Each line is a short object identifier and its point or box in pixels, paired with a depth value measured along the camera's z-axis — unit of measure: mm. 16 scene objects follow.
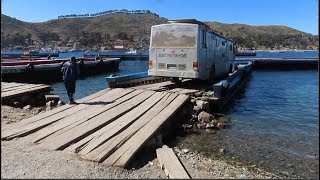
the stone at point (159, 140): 6067
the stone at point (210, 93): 10290
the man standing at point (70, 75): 8553
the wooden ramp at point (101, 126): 5056
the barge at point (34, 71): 18310
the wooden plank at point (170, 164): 4410
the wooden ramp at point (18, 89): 9012
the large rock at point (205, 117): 8884
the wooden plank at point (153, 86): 11679
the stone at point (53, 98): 9515
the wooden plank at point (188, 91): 10477
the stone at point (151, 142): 5682
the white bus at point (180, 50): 10901
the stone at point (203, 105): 9387
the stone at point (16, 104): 8903
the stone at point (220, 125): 8687
